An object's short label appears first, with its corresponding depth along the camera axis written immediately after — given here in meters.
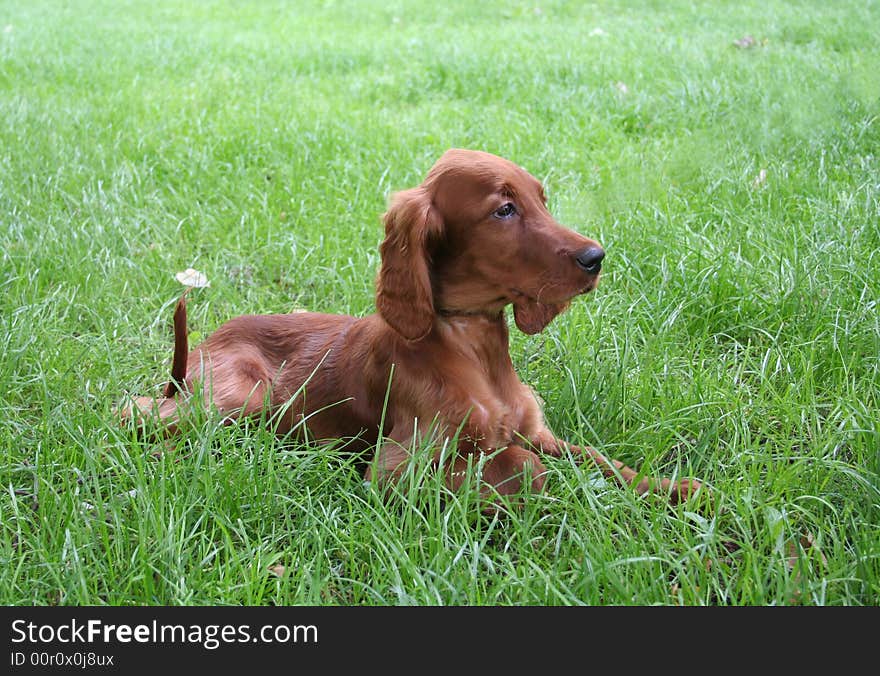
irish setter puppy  2.15
